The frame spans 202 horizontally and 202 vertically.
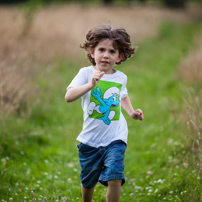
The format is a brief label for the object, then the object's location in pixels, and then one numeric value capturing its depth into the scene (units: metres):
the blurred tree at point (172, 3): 31.70
